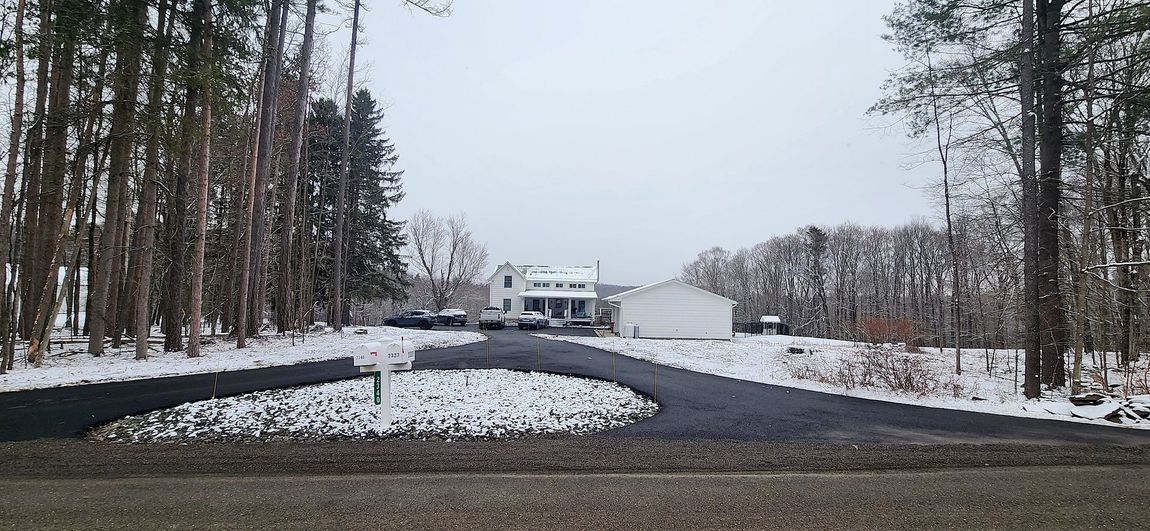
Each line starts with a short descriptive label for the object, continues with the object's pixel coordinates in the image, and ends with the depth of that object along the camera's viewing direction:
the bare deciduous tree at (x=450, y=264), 44.78
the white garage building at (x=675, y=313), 28.45
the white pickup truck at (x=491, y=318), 31.36
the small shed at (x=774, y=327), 37.75
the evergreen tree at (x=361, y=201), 26.55
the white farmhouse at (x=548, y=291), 41.25
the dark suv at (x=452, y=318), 34.98
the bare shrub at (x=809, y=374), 11.75
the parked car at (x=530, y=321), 32.41
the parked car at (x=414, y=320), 31.58
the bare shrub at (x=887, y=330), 22.33
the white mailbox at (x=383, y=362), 5.96
